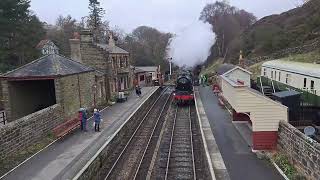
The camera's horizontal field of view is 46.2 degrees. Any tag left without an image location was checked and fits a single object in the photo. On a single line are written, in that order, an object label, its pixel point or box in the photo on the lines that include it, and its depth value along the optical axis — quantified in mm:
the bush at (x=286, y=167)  13156
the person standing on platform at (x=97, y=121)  20469
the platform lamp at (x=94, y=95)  28156
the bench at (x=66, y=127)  19288
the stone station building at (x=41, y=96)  16250
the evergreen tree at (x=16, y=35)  39562
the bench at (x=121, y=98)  33062
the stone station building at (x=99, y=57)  32906
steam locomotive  32969
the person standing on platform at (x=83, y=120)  20906
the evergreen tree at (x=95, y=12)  84875
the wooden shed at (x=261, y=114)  16203
